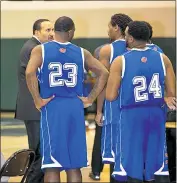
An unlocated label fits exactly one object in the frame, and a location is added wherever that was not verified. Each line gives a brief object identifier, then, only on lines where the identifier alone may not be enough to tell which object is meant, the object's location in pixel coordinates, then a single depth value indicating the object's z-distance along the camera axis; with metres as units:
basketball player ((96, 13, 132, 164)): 9.95
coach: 10.70
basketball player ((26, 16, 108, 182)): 9.10
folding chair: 8.27
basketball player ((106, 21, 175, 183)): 8.87
